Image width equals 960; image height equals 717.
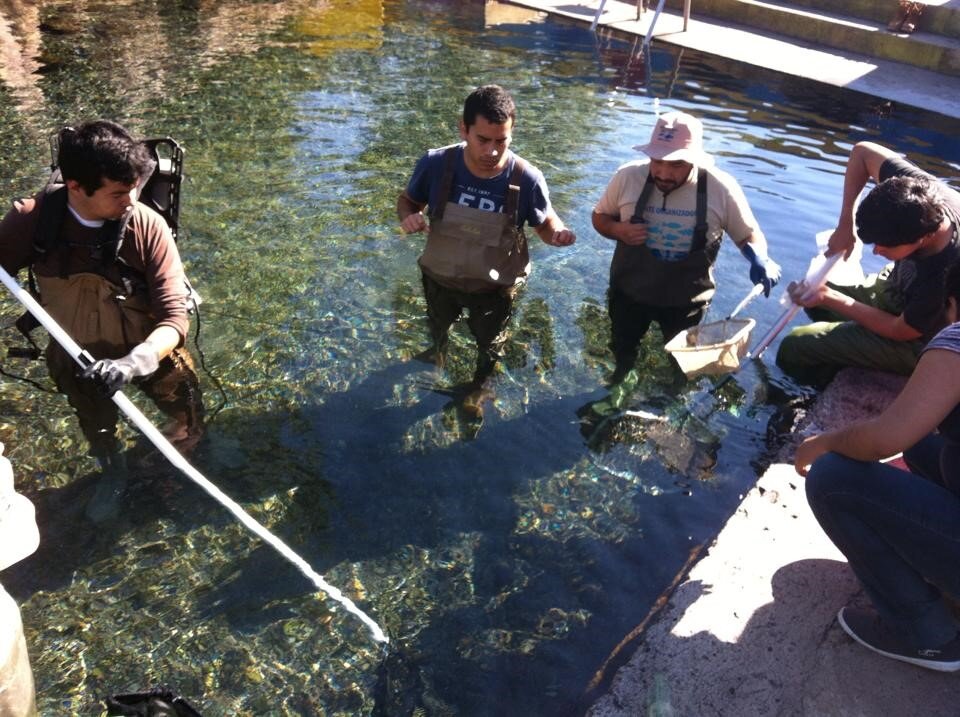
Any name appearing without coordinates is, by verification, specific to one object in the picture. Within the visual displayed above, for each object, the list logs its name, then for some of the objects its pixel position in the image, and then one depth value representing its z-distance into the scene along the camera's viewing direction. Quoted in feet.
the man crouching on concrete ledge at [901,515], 9.64
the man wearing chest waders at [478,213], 15.29
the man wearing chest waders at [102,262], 11.15
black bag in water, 9.48
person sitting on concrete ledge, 12.99
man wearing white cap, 15.80
